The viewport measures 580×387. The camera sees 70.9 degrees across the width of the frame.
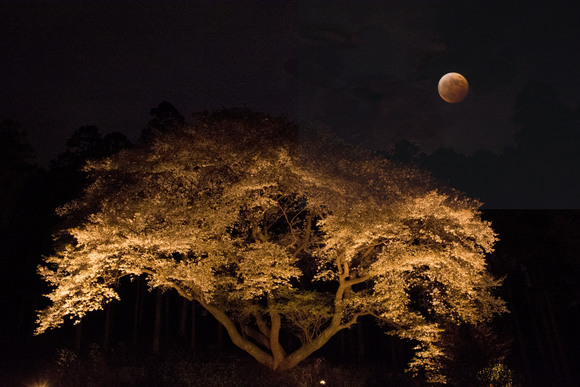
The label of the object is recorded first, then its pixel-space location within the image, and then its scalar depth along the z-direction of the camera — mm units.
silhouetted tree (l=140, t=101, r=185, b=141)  21062
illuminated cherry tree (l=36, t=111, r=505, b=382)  11398
